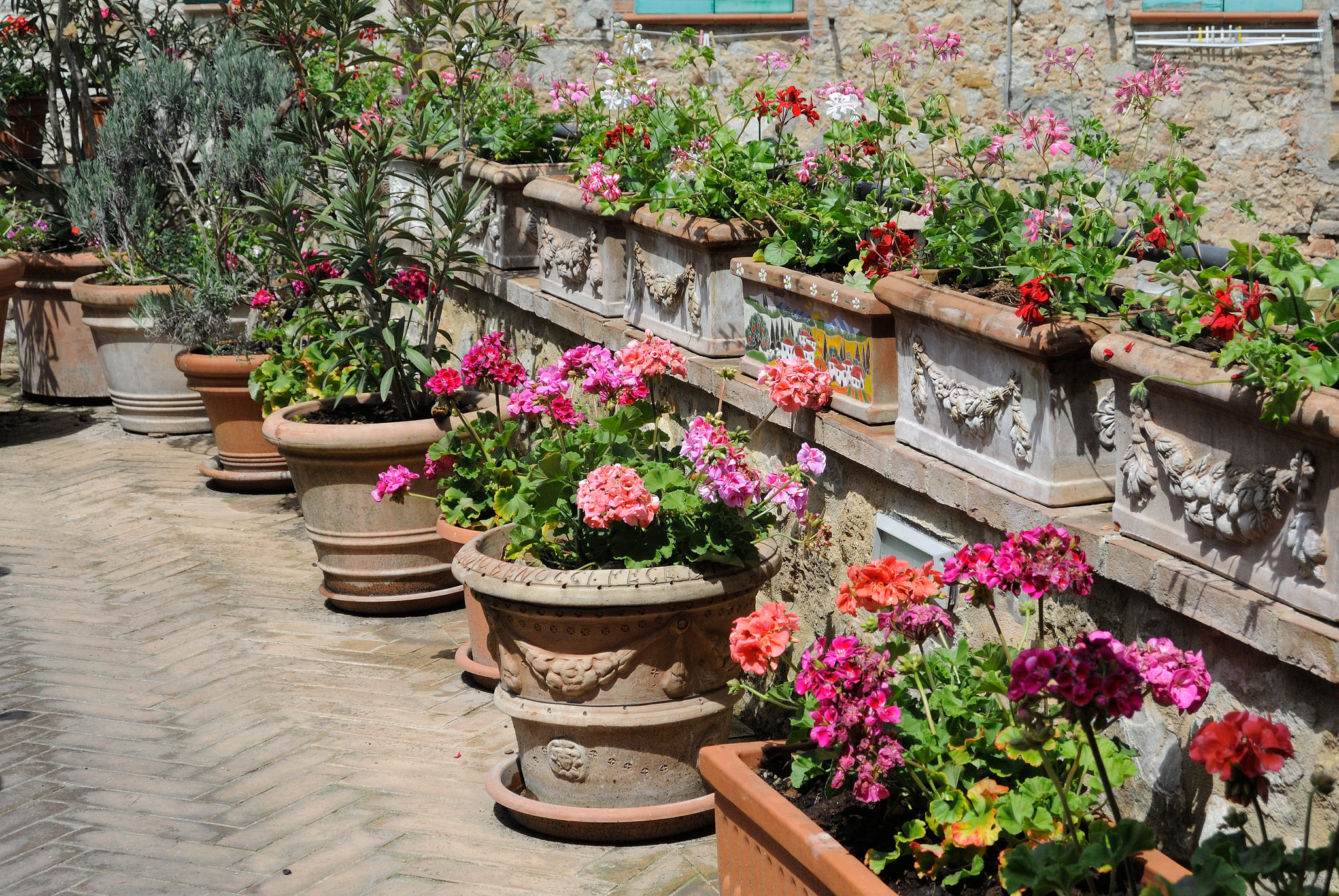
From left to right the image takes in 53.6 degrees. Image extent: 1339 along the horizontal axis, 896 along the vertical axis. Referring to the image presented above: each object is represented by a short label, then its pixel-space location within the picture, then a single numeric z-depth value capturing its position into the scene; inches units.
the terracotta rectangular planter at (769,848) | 91.0
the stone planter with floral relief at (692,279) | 158.2
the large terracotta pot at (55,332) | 318.0
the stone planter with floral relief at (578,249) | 190.7
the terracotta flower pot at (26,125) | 367.9
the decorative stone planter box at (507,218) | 222.8
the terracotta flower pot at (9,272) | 295.1
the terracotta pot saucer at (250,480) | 260.4
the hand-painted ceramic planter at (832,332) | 133.5
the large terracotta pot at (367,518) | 191.8
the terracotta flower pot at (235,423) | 259.3
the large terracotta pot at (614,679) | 126.2
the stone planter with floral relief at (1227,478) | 83.7
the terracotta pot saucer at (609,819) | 131.0
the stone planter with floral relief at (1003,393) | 107.7
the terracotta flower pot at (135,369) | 291.3
